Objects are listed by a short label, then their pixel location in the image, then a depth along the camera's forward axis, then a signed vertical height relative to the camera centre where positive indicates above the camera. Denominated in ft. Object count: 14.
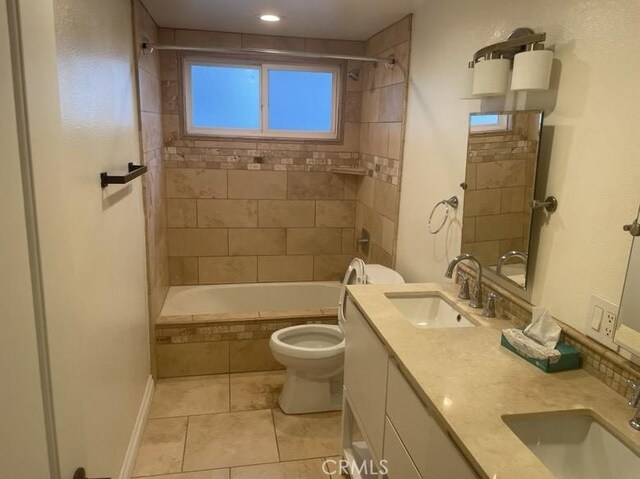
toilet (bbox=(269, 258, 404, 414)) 9.09 -4.20
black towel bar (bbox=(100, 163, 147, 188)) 6.11 -0.57
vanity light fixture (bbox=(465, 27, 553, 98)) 5.13 +0.97
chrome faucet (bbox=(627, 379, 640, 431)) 3.83 -2.07
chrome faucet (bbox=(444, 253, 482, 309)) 6.29 -1.81
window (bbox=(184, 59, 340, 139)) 12.32 +1.07
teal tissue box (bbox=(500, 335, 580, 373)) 4.73 -2.10
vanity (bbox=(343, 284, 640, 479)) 3.69 -2.20
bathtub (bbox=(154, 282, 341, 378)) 10.58 -4.47
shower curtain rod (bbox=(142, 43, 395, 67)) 9.44 +1.78
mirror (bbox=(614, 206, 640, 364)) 4.15 -1.38
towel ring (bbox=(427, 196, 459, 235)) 7.70 -1.05
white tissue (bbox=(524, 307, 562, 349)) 4.93 -1.89
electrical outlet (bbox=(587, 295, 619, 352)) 4.45 -1.61
